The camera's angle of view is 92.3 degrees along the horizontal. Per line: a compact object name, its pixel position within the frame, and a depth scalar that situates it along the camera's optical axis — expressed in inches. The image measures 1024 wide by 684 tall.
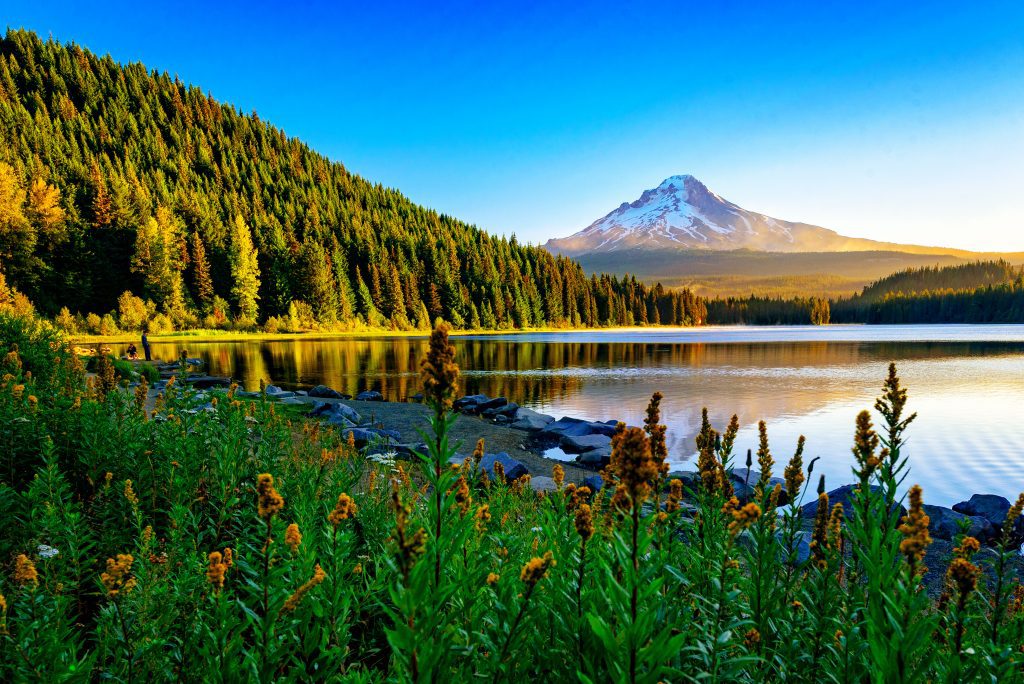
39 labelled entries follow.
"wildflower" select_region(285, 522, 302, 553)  83.4
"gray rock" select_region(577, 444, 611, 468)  717.9
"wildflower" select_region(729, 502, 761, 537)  97.2
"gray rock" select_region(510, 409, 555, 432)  959.6
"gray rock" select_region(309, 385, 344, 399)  1203.2
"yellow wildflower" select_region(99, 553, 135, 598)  101.4
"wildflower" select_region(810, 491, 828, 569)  127.6
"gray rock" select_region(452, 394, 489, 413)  1137.4
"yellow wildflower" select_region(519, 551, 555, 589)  80.9
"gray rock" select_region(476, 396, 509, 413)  1137.7
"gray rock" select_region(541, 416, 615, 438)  898.7
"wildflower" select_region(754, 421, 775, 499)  134.2
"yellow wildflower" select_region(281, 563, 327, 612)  75.7
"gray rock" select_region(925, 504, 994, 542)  454.9
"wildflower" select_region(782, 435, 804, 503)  136.7
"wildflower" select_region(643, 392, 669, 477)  108.3
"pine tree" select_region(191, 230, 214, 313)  3836.1
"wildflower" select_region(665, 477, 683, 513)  145.5
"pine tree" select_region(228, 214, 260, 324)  3998.5
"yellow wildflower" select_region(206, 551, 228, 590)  79.7
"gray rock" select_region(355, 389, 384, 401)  1235.1
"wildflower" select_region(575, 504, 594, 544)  80.7
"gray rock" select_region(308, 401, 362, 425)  876.0
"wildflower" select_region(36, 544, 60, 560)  150.4
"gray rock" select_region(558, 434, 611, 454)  796.6
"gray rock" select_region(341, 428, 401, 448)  683.3
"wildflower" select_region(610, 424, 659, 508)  67.7
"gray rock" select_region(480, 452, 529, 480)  555.2
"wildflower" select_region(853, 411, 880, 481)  118.3
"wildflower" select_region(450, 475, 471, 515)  135.7
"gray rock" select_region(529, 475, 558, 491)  470.9
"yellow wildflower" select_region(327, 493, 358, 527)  86.9
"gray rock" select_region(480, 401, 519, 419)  1060.0
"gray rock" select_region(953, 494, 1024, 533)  497.7
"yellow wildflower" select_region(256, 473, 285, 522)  73.8
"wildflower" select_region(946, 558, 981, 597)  91.7
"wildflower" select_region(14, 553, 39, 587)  108.3
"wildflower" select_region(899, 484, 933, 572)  76.5
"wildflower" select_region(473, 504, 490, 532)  159.2
